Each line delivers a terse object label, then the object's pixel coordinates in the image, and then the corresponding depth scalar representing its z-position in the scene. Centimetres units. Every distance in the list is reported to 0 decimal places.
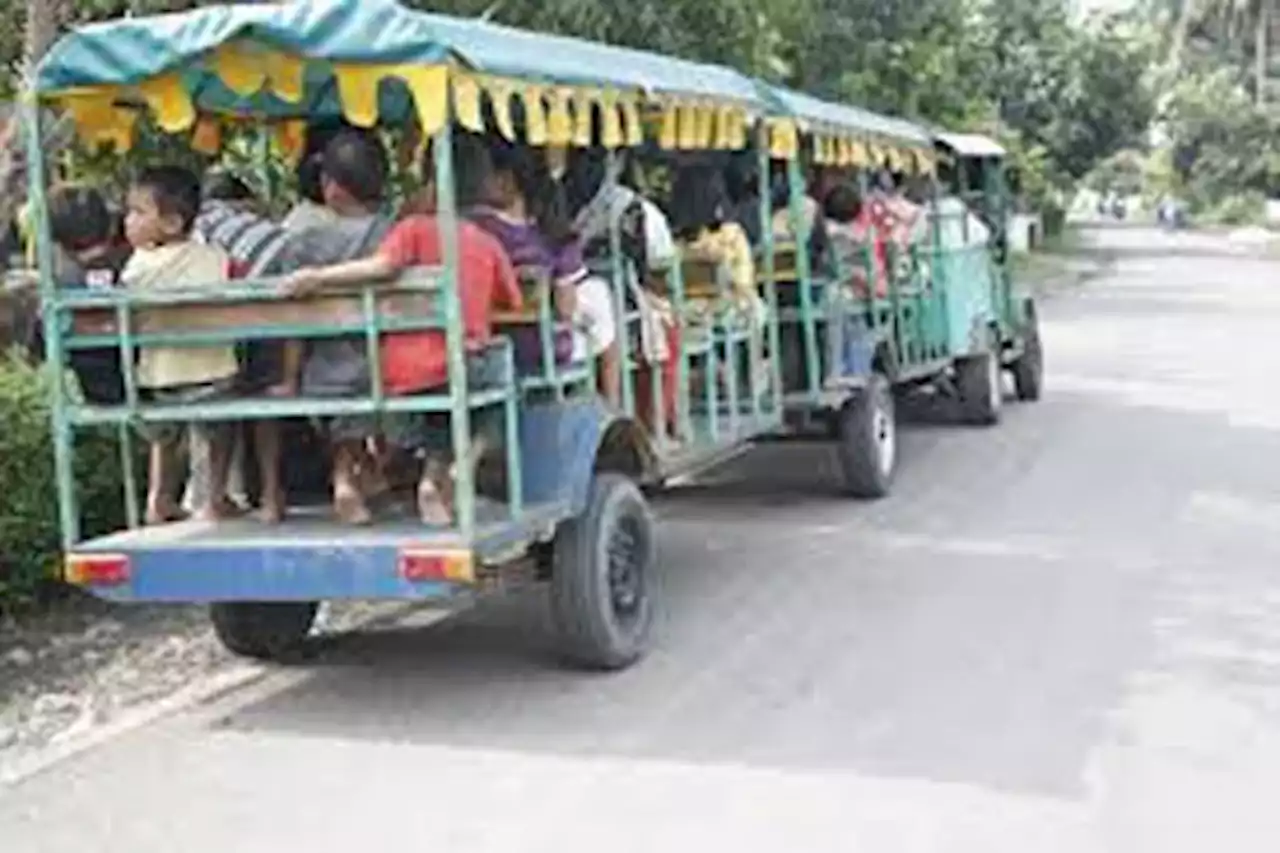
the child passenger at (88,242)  738
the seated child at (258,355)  700
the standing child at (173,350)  688
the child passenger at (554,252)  732
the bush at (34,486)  788
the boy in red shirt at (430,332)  653
